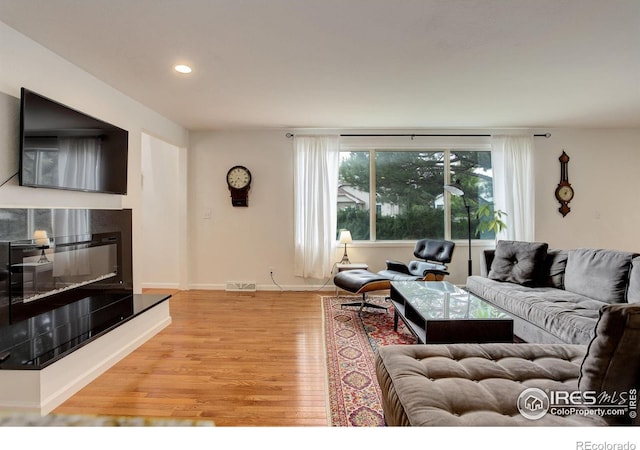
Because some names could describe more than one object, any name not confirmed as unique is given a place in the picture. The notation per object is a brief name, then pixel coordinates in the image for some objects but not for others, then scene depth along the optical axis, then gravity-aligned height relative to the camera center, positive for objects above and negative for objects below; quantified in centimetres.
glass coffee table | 202 -61
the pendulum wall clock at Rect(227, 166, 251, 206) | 444 +69
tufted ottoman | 98 -59
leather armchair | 354 -45
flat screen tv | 204 +63
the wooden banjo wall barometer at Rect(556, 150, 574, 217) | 447 +50
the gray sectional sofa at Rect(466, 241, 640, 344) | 214 -54
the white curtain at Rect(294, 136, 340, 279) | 437 +44
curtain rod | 445 +132
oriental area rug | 167 -97
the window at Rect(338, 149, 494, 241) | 463 +53
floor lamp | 401 +41
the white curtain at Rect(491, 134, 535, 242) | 438 +56
